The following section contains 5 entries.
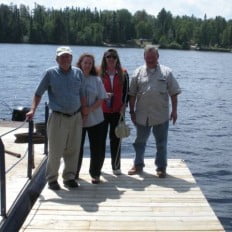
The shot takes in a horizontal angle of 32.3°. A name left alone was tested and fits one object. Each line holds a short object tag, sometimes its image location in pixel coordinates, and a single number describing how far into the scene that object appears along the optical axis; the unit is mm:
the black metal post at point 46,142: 6023
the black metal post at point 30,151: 5213
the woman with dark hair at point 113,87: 5243
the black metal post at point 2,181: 4088
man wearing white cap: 4775
